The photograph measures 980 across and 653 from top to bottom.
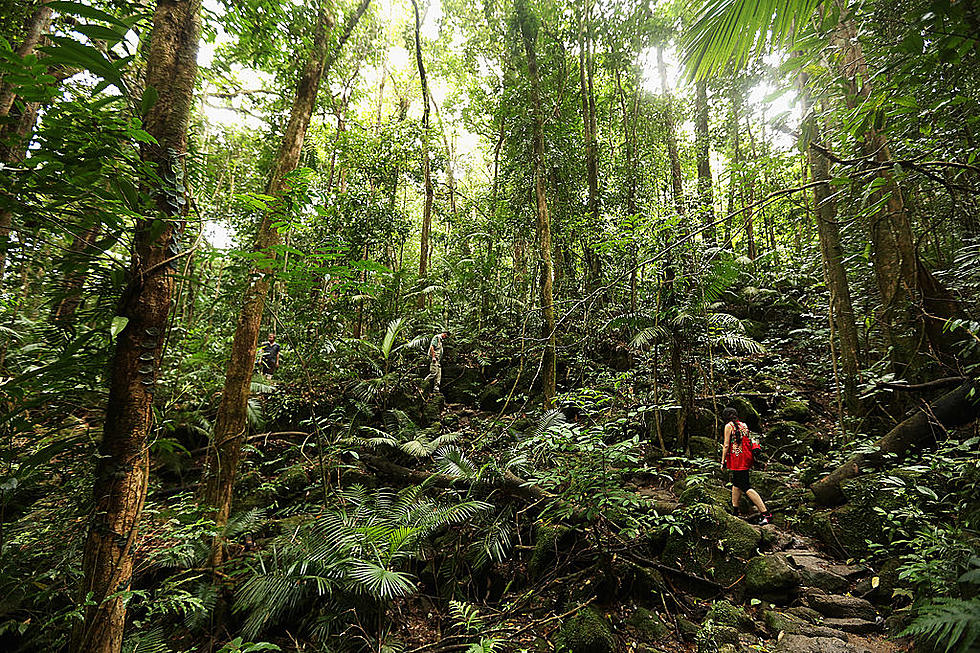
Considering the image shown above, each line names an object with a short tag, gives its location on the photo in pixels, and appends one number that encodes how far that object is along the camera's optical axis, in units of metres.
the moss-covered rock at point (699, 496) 4.52
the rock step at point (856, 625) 3.05
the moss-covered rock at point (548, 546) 4.38
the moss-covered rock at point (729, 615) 3.28
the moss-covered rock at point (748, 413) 6.39
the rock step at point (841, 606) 3.22
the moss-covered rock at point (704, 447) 5.93
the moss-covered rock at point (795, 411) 6.35
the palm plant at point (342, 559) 3.66
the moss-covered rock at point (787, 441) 5.71
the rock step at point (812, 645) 2.87
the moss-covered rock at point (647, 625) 3.45
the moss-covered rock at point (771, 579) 3.55
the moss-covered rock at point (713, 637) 3.03
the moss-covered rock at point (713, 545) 3.96
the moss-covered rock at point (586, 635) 3.31
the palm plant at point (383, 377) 7.68
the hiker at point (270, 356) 9.23
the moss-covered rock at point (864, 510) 3.70
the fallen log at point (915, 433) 4.29
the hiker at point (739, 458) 4.70
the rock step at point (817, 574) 3.56
